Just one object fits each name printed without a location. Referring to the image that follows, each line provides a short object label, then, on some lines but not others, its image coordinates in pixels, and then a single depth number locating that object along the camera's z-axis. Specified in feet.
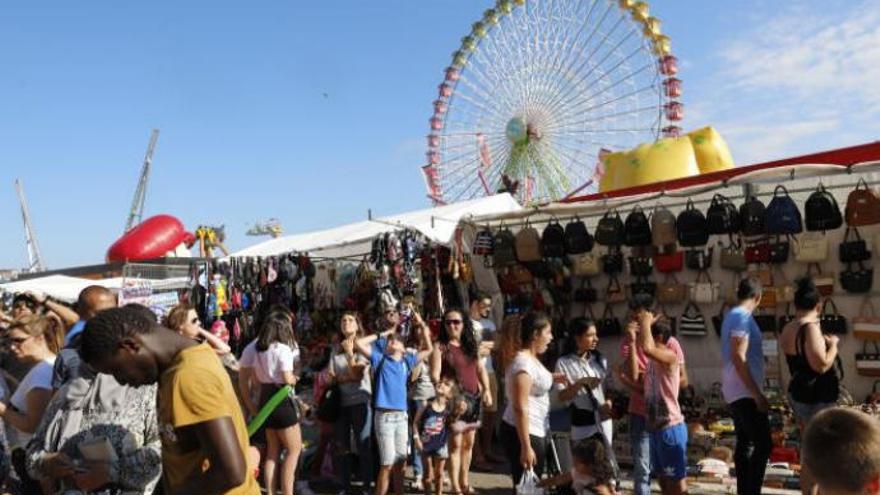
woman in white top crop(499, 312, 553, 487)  13.92
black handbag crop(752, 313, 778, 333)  21.66
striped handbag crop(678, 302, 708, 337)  22.85
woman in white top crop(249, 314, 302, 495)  18.49
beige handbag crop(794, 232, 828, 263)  20.59
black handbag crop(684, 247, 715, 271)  22.70
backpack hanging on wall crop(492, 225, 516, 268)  25.77
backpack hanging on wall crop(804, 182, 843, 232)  19.63
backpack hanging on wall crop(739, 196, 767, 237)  20.58
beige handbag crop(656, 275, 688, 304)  22.98
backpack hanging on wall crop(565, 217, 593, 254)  24.18
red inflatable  67.10
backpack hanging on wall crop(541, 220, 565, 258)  24.67
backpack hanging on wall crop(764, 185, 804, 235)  20.02
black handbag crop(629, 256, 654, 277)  23.62
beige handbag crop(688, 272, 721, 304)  22.50
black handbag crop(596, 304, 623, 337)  24.39
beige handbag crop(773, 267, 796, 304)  21.21
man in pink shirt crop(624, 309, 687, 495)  15.39
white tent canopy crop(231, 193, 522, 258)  26.50
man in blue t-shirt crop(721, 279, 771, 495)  16.02
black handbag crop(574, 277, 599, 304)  24.93
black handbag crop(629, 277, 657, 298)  23.58
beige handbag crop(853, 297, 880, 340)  19.84
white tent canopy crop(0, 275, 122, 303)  44.91
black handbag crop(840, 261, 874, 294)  19.98
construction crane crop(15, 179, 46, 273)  287.07
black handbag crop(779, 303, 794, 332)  21.35
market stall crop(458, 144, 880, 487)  20.13
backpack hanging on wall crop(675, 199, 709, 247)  21.70
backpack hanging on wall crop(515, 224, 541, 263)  25.08
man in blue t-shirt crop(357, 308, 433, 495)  18.57
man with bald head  10.32
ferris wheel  50.80
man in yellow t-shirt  6.65
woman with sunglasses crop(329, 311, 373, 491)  20.03
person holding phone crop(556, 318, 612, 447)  15.24
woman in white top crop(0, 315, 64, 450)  11.52
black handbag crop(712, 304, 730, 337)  22.47
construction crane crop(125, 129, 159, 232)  297.33
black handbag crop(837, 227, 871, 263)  20.06
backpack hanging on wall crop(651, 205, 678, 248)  22.41
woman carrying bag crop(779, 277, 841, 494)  15.24
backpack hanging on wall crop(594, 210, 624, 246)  23.49
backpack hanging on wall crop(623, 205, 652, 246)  22.91
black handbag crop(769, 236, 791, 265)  21.16
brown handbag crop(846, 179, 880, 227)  19.03
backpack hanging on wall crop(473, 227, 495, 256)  26.40
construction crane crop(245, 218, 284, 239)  231.09
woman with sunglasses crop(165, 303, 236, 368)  15.02
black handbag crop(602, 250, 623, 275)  24.18
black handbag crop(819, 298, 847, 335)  20.44
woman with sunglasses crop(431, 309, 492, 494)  19.62
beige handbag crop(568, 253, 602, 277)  24.70
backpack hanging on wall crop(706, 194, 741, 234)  21.03
